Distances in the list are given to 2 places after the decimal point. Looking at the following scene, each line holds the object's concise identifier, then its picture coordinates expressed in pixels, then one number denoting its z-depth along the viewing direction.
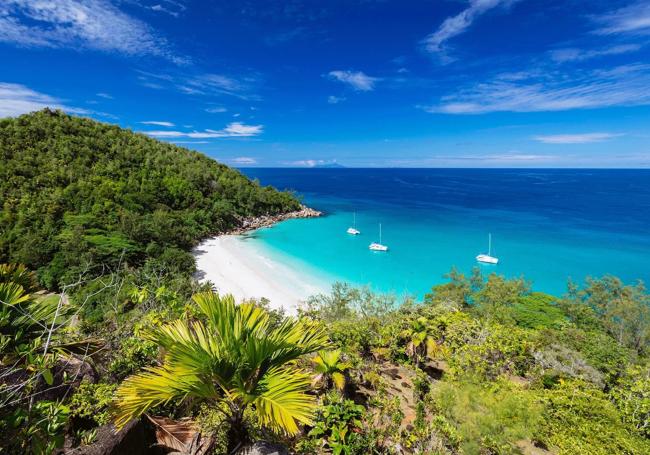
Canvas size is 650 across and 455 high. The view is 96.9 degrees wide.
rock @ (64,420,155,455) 3.46
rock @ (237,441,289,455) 3.55
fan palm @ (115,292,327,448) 2.96
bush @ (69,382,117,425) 4.08
